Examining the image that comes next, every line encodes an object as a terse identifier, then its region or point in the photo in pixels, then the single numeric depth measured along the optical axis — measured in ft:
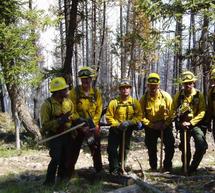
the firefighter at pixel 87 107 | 25.95
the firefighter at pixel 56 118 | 24.66
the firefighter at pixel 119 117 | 27.20
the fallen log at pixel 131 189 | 21.02
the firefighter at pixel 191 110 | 27.61
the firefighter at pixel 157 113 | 28.55
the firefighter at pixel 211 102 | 27.29
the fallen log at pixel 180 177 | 26.40
